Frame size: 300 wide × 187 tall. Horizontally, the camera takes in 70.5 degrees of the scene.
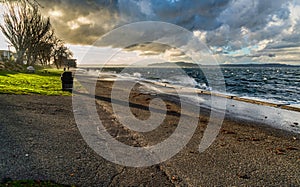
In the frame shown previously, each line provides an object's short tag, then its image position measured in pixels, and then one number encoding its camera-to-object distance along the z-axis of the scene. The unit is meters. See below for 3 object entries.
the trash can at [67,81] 14.99
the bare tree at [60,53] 71.75
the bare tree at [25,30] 44.84
